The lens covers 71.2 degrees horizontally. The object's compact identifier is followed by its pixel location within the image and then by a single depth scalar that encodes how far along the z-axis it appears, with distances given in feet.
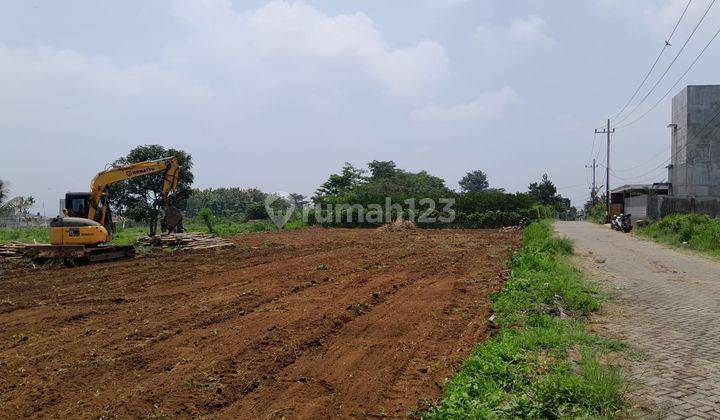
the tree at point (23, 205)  162.19
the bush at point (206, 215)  89.88
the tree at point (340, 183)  179.11
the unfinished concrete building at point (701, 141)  128.57
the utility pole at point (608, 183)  139.03
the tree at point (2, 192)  123.85
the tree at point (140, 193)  85.46
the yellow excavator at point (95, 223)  45.93
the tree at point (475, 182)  296.10
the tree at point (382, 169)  201.98
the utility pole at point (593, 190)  230.79
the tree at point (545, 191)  222.69
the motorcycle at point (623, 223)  95.66
